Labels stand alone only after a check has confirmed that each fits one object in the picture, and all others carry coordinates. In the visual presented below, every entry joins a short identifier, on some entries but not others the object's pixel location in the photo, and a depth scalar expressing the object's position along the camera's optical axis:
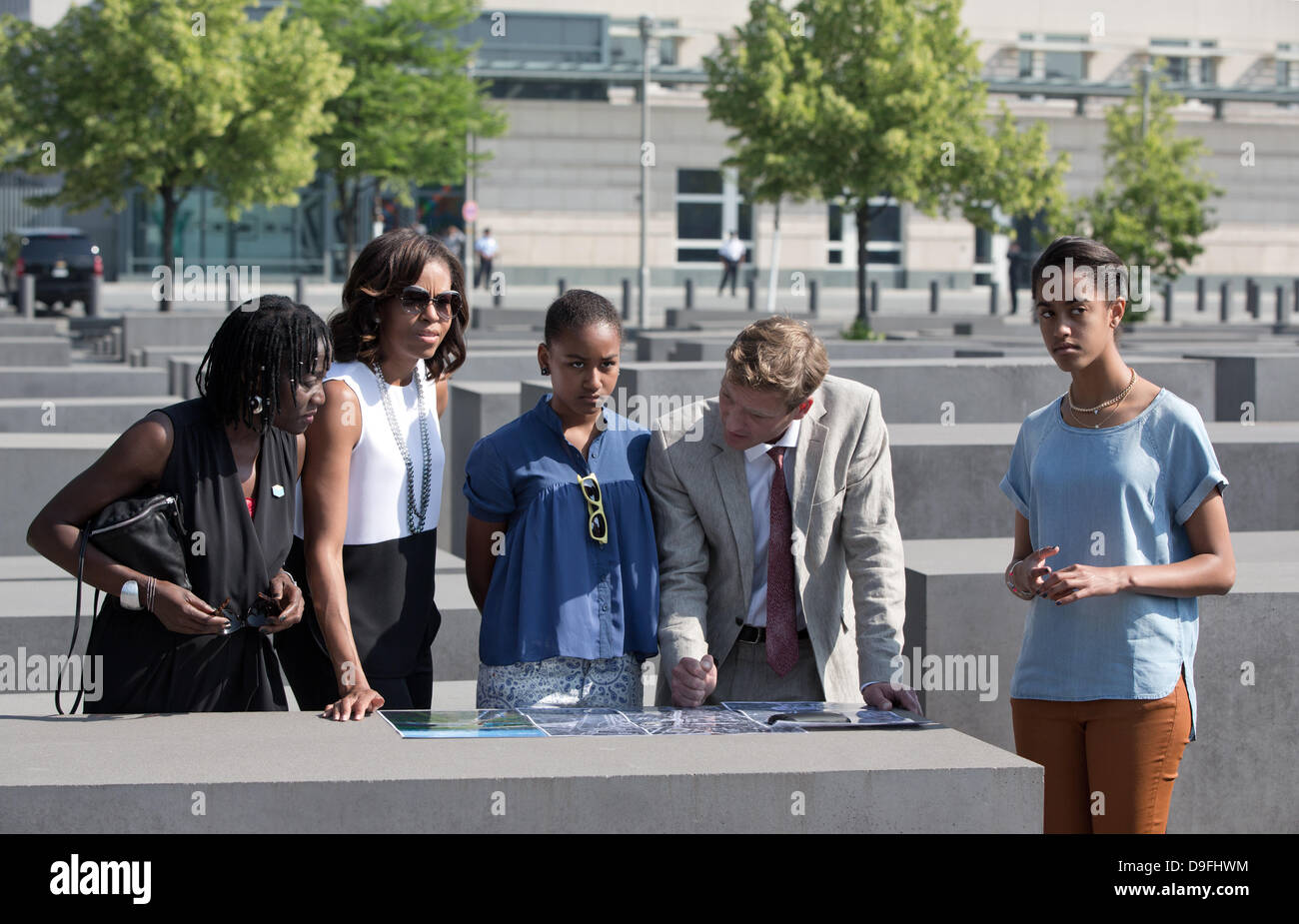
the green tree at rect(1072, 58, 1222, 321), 31.77
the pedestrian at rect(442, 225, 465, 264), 36.72
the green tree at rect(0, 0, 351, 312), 25.56
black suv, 32.34
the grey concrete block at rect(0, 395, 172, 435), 10.61
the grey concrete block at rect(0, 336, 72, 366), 16.11
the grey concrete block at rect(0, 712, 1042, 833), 3.08
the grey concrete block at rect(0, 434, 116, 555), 8.34
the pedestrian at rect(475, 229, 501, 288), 40.09
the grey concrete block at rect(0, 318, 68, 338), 19.45
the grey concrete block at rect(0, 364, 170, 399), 13.43
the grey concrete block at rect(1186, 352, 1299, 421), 11.95
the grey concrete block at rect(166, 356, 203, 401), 12.97
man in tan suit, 3.85
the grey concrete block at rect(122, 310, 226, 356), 19.23
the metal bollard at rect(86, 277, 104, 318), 27.55
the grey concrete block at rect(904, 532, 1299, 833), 5.16
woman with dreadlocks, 3.54
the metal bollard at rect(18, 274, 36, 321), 25.25
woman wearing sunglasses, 3.85
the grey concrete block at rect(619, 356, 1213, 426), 11.10
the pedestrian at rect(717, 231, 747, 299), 42.78
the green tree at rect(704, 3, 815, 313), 28.23
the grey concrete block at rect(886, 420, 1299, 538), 7.89
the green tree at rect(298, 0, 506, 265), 33.66
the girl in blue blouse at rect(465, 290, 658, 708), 3.79
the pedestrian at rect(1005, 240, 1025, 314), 37.69
